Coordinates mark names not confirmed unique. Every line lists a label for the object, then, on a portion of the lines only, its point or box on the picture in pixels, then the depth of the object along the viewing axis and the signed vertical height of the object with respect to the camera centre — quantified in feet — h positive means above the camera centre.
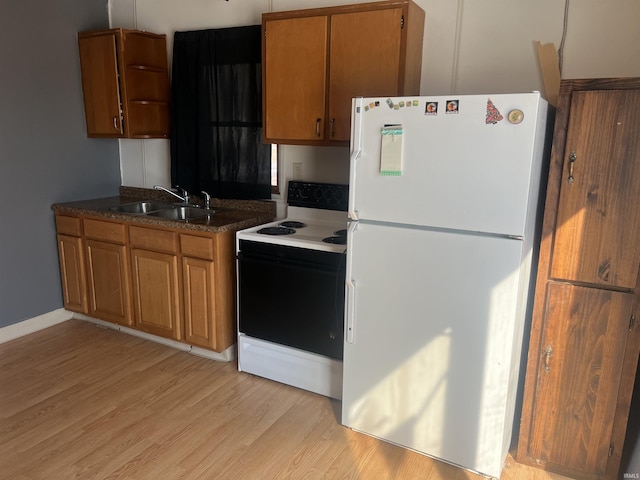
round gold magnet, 5.73 +0.41
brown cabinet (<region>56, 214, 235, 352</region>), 9.45 -2.81
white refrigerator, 6.00 -1.52
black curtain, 10.20 +0.68
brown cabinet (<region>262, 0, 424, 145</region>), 7.88 +1.43
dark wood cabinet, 5.95 -1.77
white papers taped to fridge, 6.47 -0.02
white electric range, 8.20 -2.70
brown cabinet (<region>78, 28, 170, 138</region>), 10.85 +1.41
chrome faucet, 11.41 -1.14
